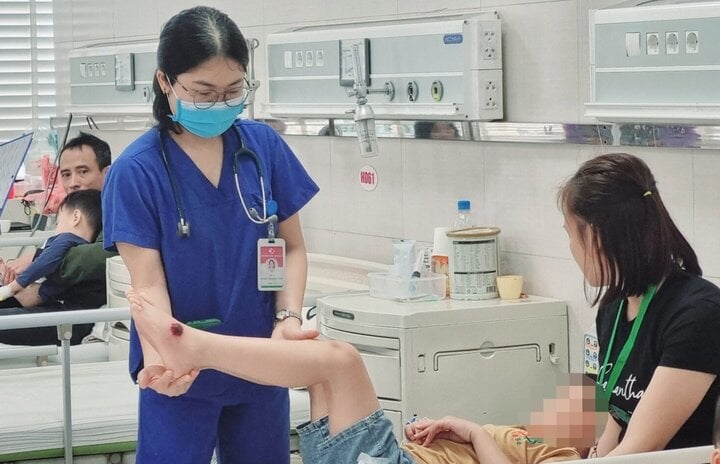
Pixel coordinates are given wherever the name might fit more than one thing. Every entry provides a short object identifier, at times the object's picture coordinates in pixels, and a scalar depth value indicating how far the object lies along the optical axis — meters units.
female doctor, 2.50
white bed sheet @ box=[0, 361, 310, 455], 3.45
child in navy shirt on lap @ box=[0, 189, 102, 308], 4.71
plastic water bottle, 4.06
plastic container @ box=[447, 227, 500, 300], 3.91
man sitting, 4.73
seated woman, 2.41
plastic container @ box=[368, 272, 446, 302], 3.91
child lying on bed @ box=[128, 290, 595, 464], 2.39
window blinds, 7.02
